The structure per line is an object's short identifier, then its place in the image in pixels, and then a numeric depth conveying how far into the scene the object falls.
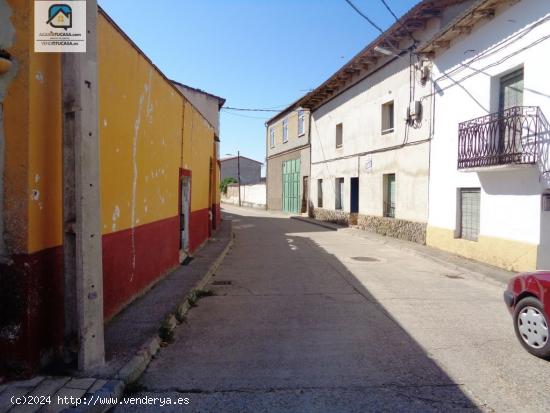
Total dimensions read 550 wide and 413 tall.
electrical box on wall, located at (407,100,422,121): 13.99
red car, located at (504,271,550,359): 4.43
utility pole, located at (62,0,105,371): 3.64
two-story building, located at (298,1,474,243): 13.98
